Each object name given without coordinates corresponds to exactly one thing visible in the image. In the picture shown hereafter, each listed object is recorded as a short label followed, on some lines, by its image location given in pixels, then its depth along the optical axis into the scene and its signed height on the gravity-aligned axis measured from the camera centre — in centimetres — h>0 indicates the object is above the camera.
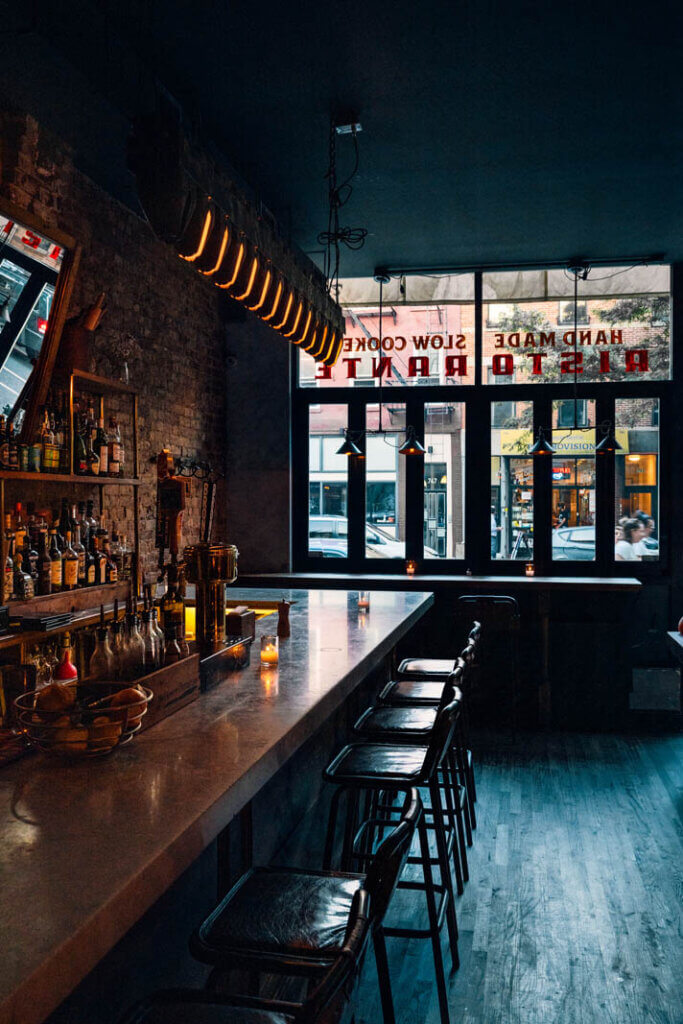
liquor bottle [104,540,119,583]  463 -38
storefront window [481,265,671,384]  670 +146
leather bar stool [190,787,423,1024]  147 -85
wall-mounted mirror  372 +95
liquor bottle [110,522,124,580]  490 -29
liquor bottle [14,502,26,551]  399 -11
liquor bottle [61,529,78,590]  423 -34
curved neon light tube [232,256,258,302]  324 +88
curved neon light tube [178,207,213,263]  276 +91
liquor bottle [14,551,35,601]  389 -38
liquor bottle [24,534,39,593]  404 -26
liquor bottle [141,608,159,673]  214 -37
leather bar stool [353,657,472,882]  317 -87
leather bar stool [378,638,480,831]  374 -88
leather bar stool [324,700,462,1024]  251 -88
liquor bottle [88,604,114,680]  202 -38
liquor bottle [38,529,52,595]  408 -32
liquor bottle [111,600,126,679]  204 -35
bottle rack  381 +1
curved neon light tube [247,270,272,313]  343 +89
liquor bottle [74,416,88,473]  444 +28
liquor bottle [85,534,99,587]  446 -35
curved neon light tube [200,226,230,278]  293 +90
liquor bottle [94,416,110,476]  466 +31
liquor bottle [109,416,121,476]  476 +30
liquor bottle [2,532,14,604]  380 -33
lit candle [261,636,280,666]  278 -49
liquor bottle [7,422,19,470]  383 +26
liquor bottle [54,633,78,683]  206 -42
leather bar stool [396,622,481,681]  426 -86
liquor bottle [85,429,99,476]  453 +26
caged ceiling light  261 +97
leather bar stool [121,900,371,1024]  118 -85
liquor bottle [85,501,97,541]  467 -9
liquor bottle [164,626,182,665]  224 -40
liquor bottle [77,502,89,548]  462 -14
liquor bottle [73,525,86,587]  441 -30
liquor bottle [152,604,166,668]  221 -36
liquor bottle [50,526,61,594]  417 -32
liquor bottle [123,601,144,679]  207 -37
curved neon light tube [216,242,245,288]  309 +89
